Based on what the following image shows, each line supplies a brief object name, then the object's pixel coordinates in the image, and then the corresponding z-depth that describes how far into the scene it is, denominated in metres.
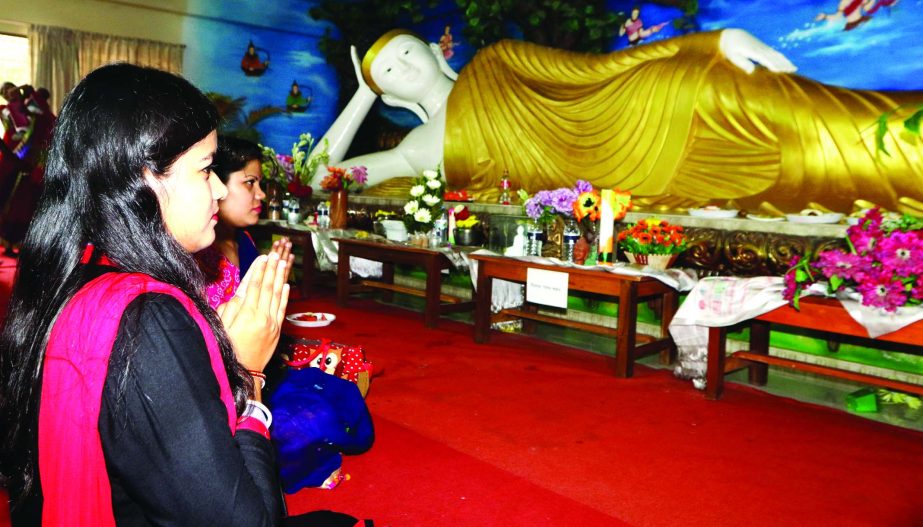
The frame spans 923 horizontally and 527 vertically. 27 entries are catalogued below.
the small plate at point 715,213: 3.88
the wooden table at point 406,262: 4.25
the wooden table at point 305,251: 5.31
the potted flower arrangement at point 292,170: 6.18
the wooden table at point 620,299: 3.14
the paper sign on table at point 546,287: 3.34
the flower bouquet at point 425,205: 4.59
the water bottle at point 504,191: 5.18
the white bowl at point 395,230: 4.84
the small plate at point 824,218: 3.50
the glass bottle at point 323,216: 5.43
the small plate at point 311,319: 4.03
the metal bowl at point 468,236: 4.42
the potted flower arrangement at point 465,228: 4.42
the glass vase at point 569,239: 3.56
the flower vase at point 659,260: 3.38
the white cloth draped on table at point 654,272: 3.22
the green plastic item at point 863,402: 2.79
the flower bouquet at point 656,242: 3.39
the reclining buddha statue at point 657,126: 4.01
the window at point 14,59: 7.46
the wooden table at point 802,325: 2.51
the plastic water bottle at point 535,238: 3.86
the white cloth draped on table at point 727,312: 2.44
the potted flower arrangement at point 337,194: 5.55
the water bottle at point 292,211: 5.80
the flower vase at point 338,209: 5.55
